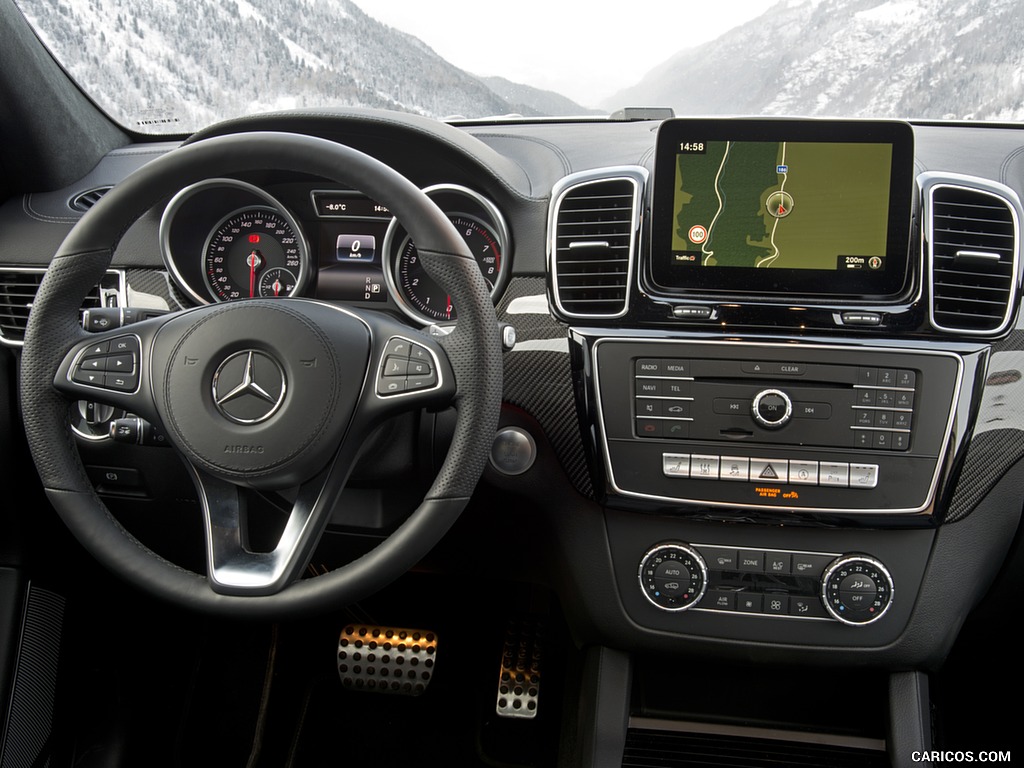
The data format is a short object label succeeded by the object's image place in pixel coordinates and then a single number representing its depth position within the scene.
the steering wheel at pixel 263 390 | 1.20
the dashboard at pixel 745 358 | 1.45
